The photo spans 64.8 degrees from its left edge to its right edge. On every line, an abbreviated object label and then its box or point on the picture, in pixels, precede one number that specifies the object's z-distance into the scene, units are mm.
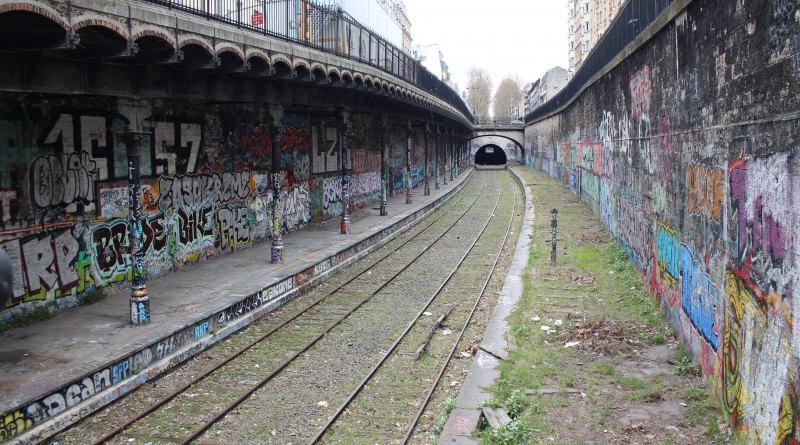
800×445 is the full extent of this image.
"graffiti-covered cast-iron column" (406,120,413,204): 33500
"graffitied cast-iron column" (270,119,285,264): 17328
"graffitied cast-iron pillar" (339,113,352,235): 23080
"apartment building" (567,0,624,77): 78750
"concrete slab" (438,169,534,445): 7738
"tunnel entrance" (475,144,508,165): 113625
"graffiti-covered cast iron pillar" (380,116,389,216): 27977
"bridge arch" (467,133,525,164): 88881
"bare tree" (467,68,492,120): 149000
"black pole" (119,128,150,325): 11414
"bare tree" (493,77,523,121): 153375
